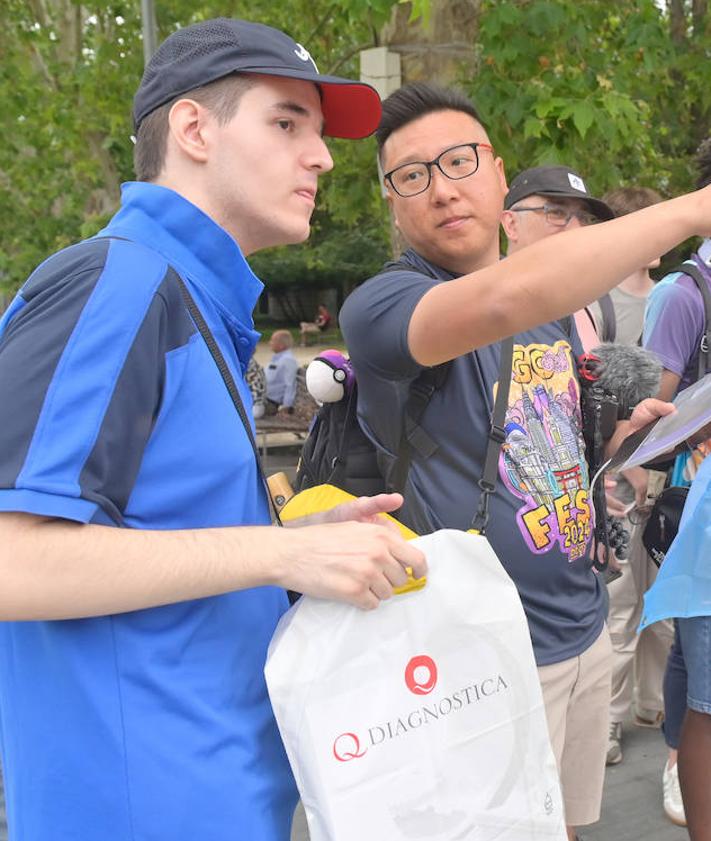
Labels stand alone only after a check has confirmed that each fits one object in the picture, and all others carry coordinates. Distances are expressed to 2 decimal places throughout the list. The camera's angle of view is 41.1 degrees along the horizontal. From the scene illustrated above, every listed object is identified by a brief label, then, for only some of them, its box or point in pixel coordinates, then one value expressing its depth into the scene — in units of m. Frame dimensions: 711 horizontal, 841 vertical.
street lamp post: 8.16
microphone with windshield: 2.43
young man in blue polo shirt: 1.13
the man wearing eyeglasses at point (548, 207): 3.61
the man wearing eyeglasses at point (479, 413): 1.97
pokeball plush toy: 2.28
